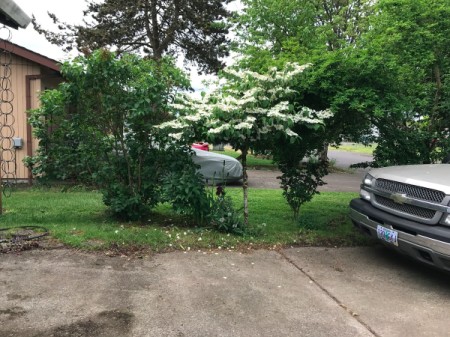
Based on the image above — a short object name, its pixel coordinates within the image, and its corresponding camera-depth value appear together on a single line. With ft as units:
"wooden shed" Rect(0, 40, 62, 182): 34.04
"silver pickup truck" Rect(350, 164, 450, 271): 13.74
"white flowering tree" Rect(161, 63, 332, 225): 17.35
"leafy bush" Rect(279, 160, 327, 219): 21.65
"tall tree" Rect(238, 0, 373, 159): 18.80
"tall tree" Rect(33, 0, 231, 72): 61.46
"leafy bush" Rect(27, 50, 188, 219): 19.01
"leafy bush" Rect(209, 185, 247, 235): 19.69
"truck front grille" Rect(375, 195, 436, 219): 14.34
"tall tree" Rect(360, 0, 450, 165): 20.26
